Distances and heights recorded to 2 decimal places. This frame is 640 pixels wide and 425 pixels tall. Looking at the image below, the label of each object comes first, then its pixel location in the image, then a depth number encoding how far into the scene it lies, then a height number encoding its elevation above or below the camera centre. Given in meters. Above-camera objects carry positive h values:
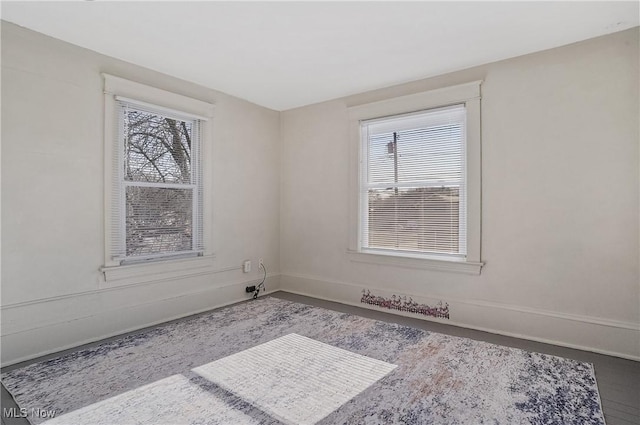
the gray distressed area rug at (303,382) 1.90 -1.13
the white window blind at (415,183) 3.51 +0.31
